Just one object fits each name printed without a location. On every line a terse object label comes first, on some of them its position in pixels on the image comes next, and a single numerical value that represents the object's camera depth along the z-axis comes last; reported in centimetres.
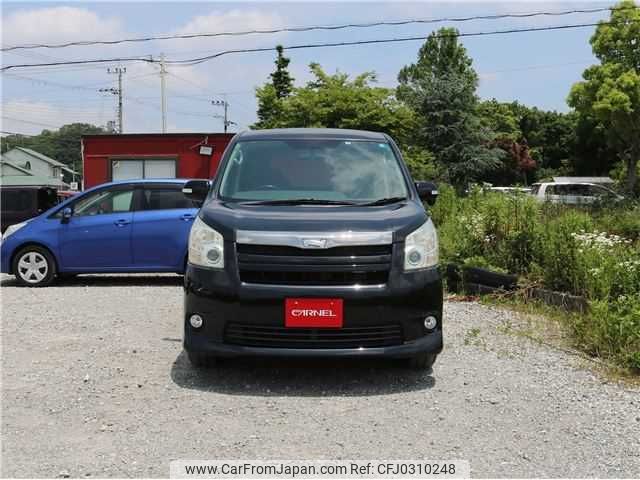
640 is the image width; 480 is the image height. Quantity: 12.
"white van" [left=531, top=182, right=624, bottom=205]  2471
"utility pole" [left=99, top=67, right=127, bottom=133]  6644
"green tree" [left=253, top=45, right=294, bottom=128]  3078
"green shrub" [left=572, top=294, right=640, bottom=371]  543
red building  2375
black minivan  457
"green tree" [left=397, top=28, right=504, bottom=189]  3194
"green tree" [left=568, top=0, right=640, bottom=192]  3145
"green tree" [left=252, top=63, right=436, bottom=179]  2698
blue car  1006
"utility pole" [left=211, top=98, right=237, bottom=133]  7547
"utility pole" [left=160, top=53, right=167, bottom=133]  4350
